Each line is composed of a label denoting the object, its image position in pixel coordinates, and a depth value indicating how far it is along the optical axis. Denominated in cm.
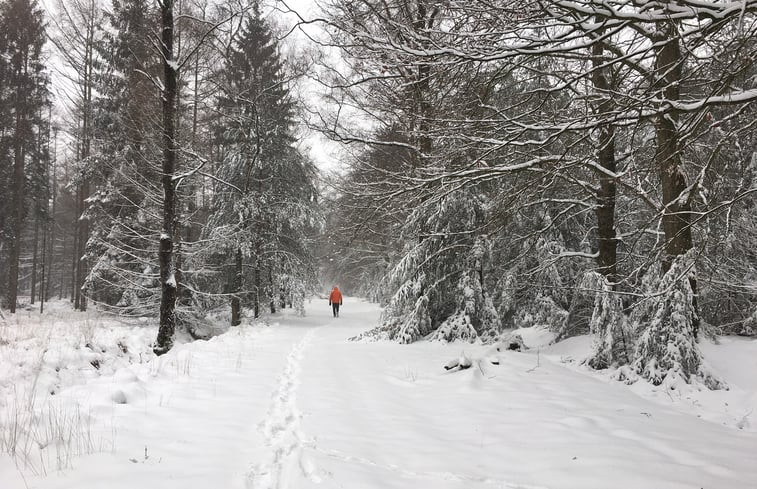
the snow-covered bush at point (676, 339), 532
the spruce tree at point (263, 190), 1452
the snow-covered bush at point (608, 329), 647
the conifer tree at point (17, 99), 1719
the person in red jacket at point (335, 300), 2042
